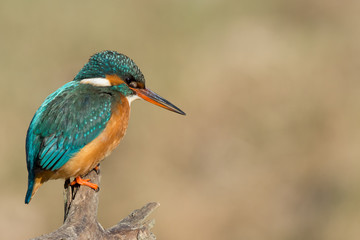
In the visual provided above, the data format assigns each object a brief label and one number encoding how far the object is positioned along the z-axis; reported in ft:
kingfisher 23.09
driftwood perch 19.75
